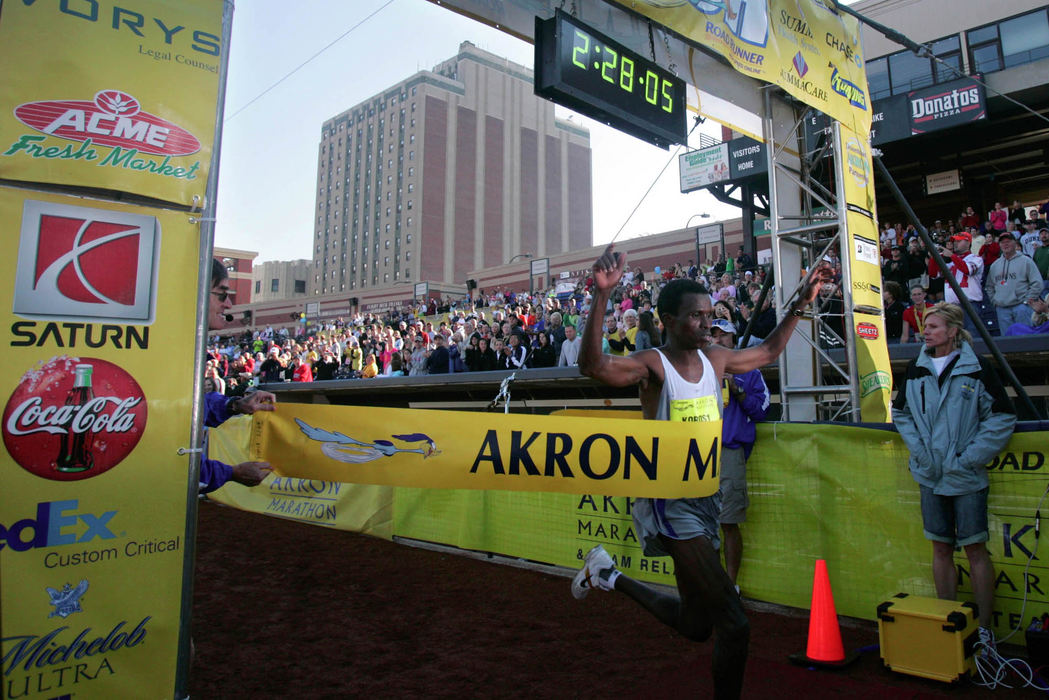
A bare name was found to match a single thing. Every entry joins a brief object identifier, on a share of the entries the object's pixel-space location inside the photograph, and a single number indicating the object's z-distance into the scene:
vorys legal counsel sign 2.58
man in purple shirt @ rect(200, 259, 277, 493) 3.19
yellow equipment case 3.68
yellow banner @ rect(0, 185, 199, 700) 2.53
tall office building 85.81
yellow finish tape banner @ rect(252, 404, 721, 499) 3.46
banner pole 2.88
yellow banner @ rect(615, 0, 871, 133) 6.32
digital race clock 5.66
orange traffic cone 3.96
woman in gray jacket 4.03
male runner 3.00
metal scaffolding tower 7.49
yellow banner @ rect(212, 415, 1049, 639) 4.17
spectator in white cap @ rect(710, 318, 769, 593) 5.17
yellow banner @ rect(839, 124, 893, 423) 7.09
